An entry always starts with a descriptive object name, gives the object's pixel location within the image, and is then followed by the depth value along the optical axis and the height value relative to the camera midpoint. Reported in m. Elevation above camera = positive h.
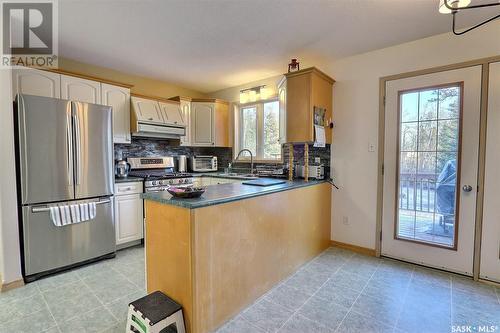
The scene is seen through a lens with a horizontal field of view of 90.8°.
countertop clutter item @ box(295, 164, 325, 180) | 3.17 -0.21
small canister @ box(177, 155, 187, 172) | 4.37 -0.15
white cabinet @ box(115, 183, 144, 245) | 3.10 -0.77
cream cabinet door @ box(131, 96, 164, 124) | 3.54 +0.67
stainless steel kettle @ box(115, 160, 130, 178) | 3.56 -0.21
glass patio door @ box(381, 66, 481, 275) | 2.42 -0.13
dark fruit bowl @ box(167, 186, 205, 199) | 1.74 -0.27
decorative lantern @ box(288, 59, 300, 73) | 3.11 +1.14
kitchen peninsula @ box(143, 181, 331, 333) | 1.60 -0.70
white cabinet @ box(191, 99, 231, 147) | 4.36 +0.58
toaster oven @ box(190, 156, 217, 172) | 4.38 -0.15
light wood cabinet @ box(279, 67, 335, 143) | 2.87 +0.67
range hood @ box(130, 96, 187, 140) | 3.53 +0.55
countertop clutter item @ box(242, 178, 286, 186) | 2.52 -0.30
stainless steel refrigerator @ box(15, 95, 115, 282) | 2.31 -0.23
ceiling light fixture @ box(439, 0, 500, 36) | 1.38 +0.86
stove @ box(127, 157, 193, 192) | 3.40 -0.28
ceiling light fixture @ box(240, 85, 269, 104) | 3.93 +0.98
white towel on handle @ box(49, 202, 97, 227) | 2.46 -0.61
